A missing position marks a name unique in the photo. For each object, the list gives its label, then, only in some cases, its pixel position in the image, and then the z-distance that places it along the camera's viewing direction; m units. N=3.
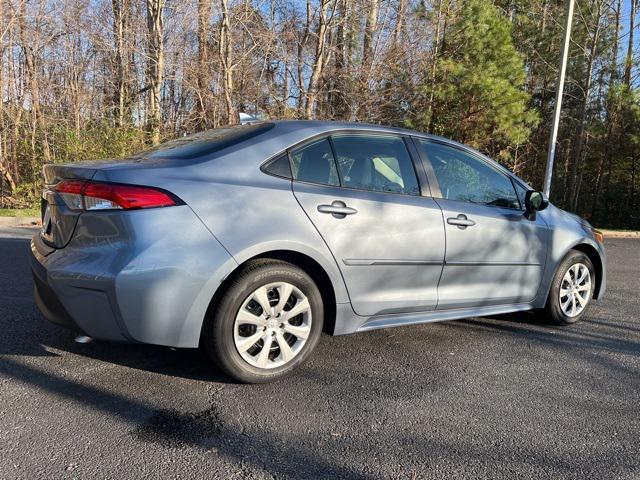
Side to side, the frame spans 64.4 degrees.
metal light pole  12.13
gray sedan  2.69
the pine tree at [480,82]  14.77
